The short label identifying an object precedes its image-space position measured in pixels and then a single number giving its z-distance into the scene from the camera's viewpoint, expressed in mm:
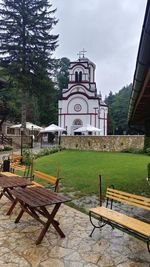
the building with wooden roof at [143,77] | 1889
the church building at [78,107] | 30421
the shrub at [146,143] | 16446
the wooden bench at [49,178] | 4786
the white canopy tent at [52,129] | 21572
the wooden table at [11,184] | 4459
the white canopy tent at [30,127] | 22455
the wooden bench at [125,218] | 2959
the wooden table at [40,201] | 3343
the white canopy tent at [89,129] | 23924
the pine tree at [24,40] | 20334
